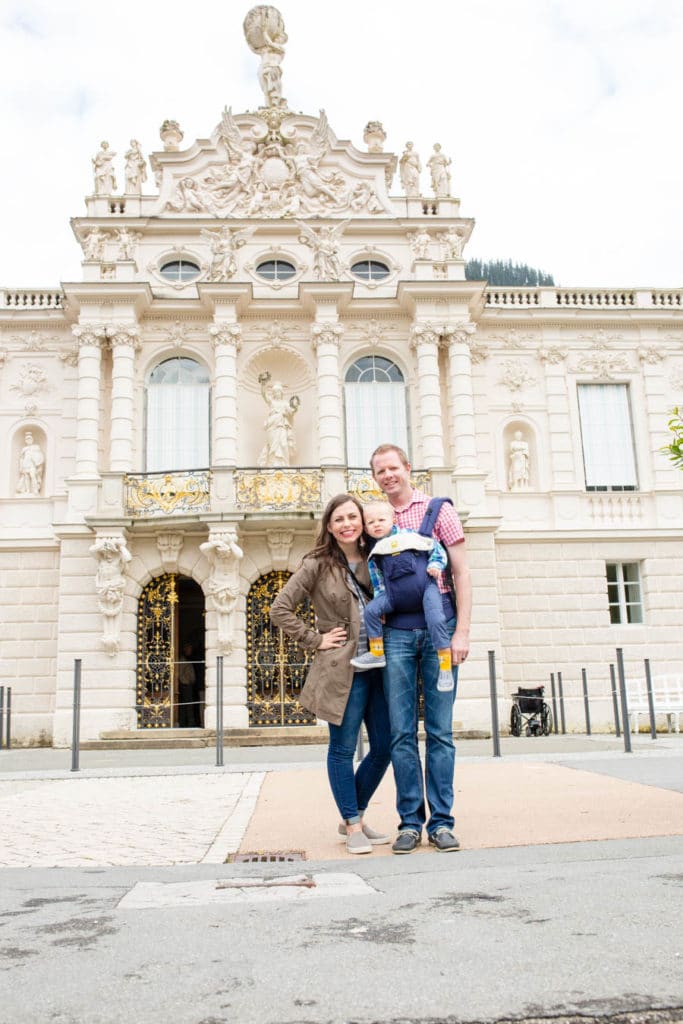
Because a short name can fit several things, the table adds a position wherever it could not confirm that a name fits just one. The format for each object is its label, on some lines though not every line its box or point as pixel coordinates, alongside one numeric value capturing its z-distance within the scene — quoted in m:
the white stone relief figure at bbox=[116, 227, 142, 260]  23.45
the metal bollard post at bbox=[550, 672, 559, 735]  21.33
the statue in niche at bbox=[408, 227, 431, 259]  23.86
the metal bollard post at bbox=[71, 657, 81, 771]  11.49
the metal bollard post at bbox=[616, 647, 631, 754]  11.30
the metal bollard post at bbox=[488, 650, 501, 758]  11.97
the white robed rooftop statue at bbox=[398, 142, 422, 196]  24.83
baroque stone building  20.78
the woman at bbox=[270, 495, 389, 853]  5.29
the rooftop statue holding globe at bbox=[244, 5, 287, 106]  25.61
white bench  20.23
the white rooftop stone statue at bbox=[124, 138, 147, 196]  24.17
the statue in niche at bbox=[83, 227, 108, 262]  23.36
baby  5.20
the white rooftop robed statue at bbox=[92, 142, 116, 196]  24.19
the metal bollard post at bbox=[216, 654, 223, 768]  12.06
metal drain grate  5.07
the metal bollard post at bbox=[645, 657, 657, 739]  13.57
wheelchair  20.16
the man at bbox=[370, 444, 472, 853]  5.20
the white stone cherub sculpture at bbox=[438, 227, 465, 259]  24.22
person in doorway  22.83
